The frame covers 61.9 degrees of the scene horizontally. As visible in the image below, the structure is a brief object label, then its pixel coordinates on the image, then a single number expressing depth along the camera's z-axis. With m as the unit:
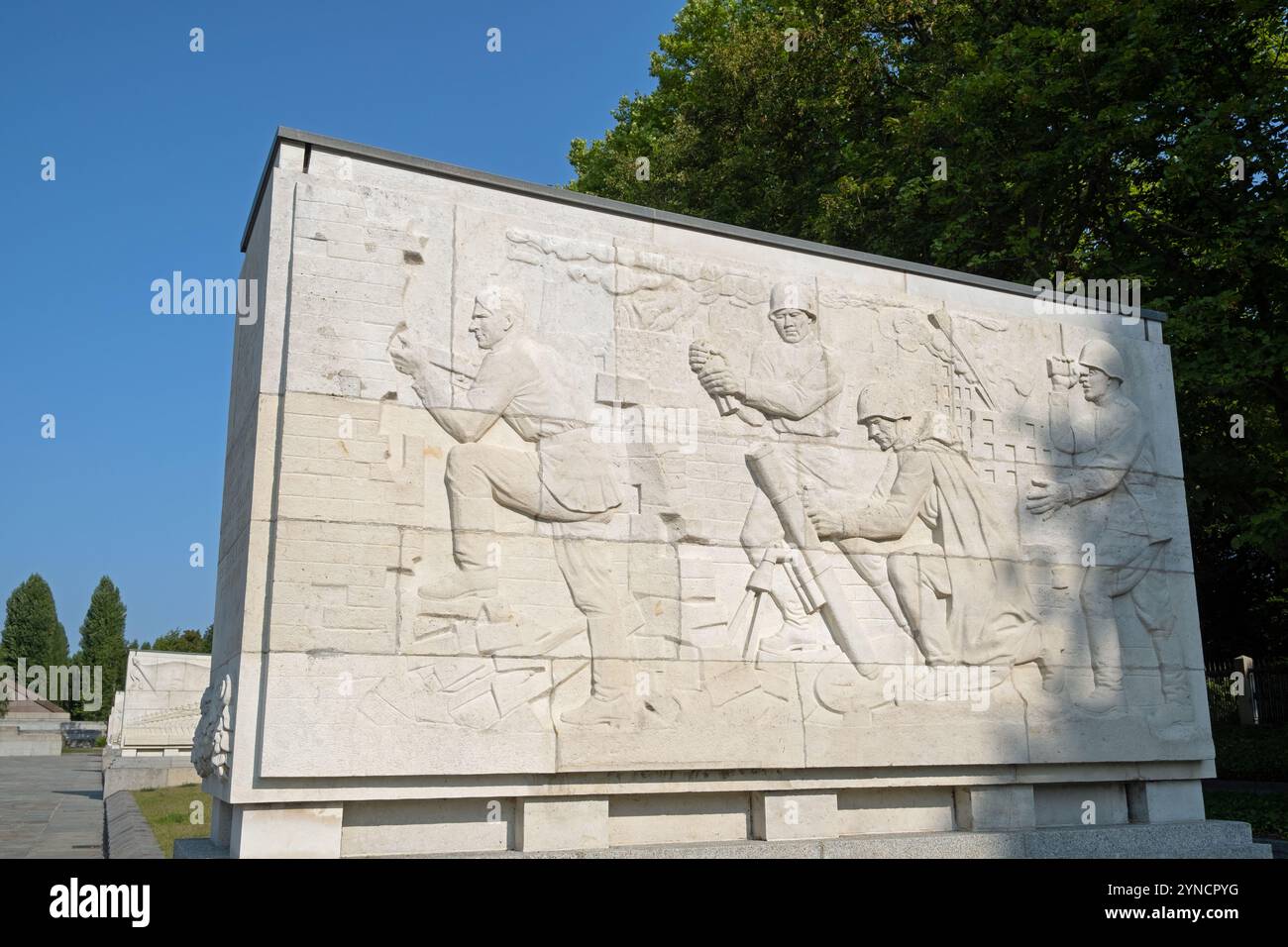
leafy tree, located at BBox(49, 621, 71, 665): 68.12
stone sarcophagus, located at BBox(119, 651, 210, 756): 22.78
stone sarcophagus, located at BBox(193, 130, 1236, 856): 6.48
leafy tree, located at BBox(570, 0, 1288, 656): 13.18
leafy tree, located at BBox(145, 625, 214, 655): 68.06
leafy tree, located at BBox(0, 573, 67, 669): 66.12
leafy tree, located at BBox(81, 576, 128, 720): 68.62
